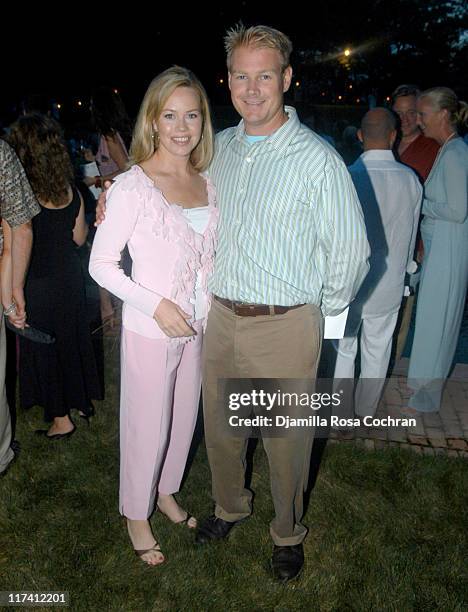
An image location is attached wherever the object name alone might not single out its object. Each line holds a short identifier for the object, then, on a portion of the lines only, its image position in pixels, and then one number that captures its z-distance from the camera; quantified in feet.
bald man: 12.05
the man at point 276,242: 8.07
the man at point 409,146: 15.37
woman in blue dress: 12.64
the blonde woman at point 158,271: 8.04
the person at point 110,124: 17.33
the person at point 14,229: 9.69
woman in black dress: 11.72
